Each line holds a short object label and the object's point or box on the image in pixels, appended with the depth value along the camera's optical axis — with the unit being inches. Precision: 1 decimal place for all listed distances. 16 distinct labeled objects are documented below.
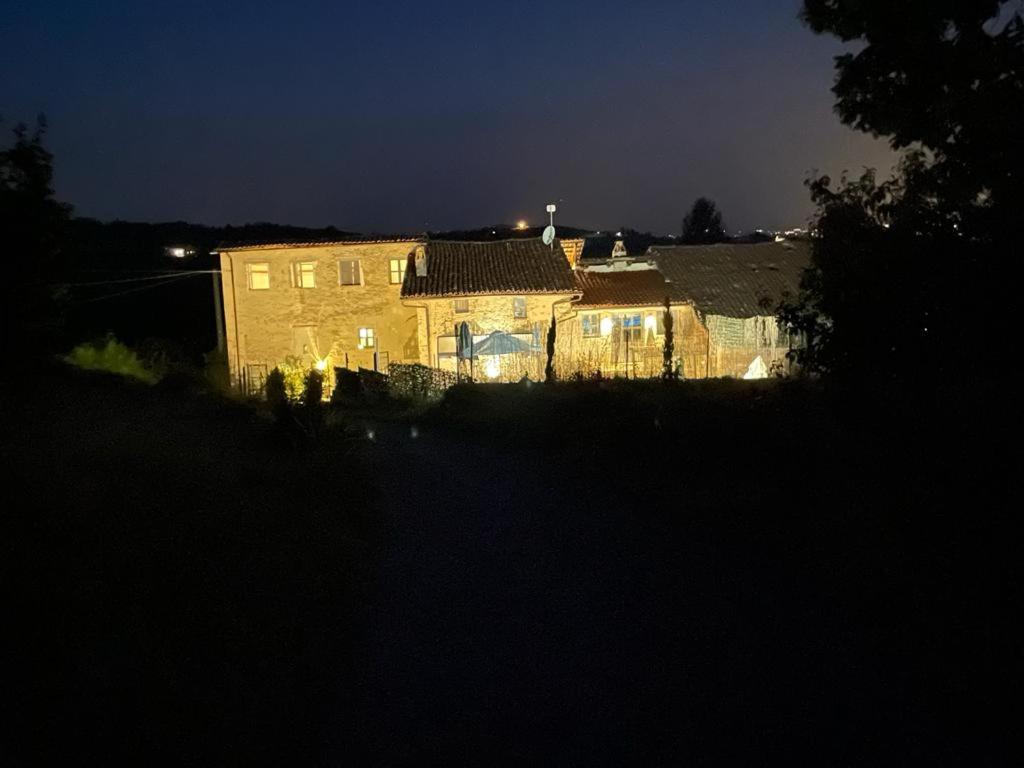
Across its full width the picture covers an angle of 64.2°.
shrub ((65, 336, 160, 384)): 794.8
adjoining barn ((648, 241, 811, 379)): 1014.4
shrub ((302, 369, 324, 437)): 503.2
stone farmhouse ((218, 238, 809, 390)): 1042.7
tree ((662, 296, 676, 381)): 908.0
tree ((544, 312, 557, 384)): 880.3
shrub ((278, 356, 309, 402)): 777.5
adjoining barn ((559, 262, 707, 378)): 1001.5
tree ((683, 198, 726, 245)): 2834.6
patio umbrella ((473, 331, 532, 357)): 1021.2
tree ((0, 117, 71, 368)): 374.6
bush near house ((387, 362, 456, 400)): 865.5
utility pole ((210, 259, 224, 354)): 1165.7
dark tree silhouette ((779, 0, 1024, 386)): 330.6
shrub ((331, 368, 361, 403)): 863.6
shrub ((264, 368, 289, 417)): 649.6
